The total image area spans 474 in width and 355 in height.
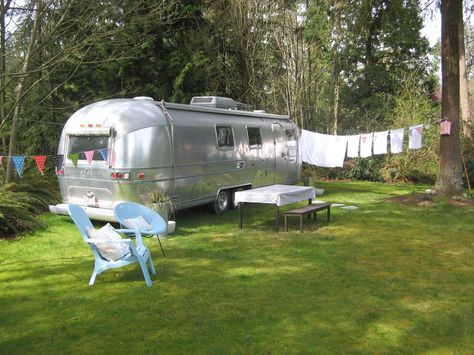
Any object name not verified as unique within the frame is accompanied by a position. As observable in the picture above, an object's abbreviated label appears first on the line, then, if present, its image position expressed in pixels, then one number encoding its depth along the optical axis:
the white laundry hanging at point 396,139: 13.38
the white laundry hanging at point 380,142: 13.75
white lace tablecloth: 8.44
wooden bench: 8.50
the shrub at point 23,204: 8.08
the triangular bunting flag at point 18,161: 8.55
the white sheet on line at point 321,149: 14.55
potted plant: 8.13
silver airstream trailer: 8.15
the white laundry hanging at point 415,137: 13.06
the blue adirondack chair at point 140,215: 5.97
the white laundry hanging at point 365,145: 14.01
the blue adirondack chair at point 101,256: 5.40
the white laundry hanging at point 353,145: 14.22
